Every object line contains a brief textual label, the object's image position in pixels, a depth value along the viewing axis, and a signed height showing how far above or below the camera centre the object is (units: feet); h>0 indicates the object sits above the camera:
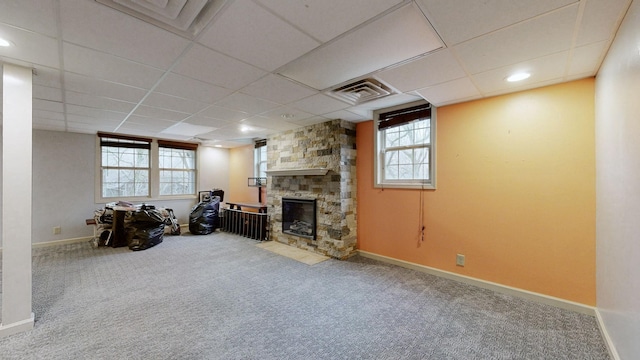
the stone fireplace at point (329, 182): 13.53 -0.13
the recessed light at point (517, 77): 7.82 +3.35
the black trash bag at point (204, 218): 19.13 -3.05
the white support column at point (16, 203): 6.97 -0.68
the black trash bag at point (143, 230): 15.10 -3.19
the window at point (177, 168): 20.88 +1.05
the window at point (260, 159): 21.34 +1.84
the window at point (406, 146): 11.35 +1.70
